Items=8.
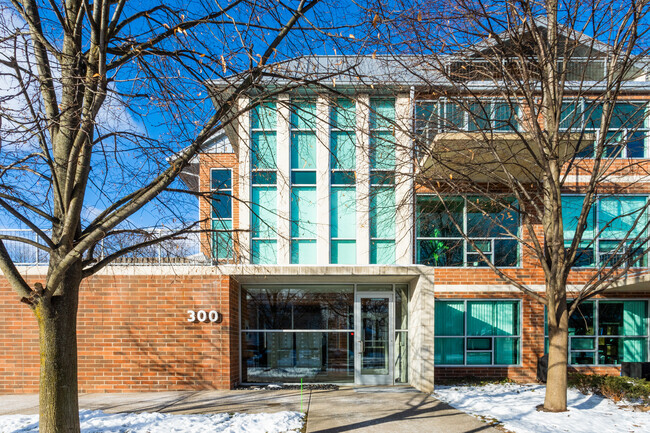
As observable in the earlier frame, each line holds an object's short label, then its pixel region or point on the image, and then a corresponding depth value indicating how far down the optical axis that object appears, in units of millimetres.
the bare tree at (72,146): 5012
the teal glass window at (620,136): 13188
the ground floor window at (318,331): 12078
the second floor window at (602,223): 13133
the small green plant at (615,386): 9453
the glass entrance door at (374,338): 11914
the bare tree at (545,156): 7984
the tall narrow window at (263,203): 12047
